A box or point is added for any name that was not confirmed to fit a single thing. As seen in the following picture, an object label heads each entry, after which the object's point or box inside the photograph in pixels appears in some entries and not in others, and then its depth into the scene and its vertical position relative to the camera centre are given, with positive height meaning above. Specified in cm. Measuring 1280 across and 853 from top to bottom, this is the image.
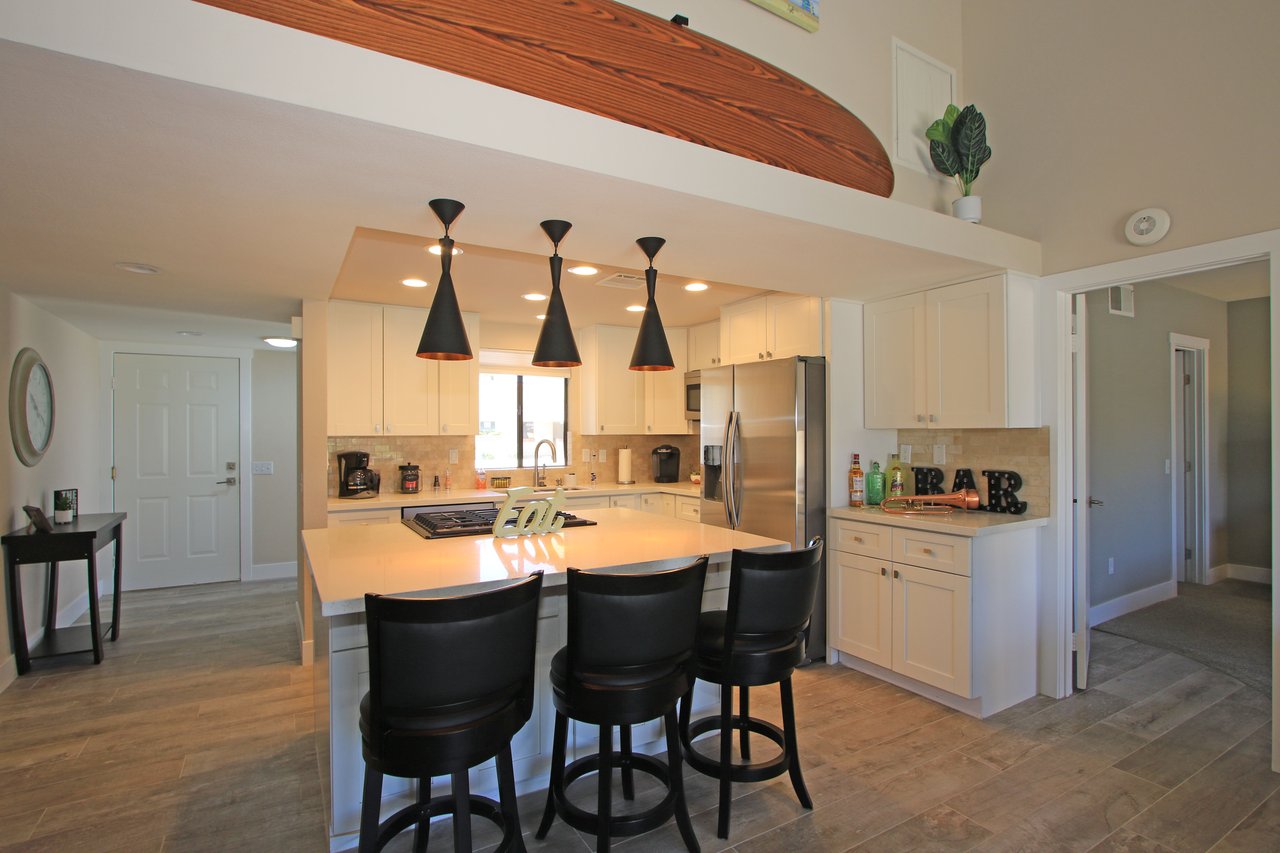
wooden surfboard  171 +116
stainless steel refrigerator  367 -16
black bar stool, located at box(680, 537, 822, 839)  206 -73
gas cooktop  280 -45
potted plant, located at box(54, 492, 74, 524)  403 -49
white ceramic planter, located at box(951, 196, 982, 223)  312 +107
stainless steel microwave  542 +27
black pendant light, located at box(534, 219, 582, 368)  247 +35
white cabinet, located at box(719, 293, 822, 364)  384 +64
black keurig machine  558 -31
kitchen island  200 -47
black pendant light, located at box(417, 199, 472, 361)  229 +37
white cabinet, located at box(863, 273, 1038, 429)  317 +37
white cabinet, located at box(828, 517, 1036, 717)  300 -93
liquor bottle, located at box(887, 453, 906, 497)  379 -32
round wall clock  366 +15
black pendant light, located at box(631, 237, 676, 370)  262 +36
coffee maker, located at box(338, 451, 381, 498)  450 -33
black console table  349 -78
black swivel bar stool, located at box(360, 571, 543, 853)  156 -65
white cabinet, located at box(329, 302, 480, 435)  447 +36
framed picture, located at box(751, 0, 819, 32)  265 +177
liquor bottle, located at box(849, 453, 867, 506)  379 -35
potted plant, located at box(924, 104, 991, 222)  314 +139
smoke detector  284 +90
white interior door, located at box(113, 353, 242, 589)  556 -32
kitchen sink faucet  541 -41
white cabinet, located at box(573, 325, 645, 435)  543 +37
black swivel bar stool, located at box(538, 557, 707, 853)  180 -70
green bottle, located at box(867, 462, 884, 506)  383 -37
